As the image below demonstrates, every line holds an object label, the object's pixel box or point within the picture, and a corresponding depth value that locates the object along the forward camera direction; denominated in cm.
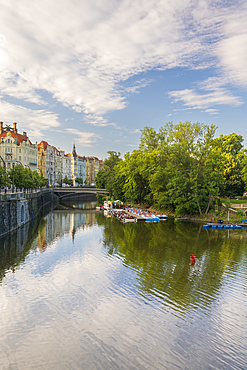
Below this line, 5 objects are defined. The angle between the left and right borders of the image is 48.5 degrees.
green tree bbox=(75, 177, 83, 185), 19082
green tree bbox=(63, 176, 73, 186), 16696
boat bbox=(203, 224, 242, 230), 4941
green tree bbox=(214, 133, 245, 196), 7119
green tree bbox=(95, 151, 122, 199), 9216
